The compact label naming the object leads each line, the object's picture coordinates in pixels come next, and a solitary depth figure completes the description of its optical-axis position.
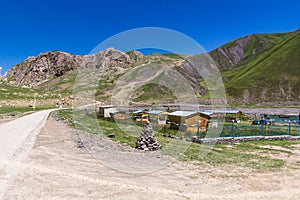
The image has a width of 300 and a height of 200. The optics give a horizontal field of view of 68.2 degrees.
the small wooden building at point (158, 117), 29.13
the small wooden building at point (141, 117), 32.24
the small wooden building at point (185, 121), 24.11
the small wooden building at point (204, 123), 24.73
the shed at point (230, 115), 42.26
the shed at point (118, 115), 32.11
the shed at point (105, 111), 34.51
